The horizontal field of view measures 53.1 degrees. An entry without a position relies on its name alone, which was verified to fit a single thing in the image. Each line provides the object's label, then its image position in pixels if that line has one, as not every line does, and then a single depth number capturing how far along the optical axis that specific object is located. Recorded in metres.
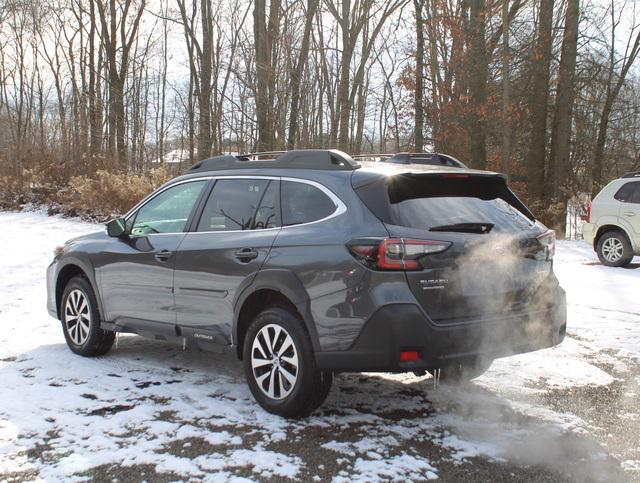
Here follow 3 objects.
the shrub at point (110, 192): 20.05
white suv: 12.61
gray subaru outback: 3.87
